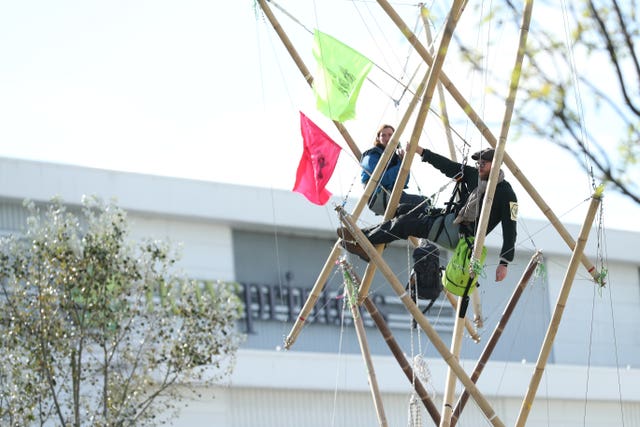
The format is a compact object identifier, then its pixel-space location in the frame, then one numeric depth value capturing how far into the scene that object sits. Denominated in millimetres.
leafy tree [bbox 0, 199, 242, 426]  25172
